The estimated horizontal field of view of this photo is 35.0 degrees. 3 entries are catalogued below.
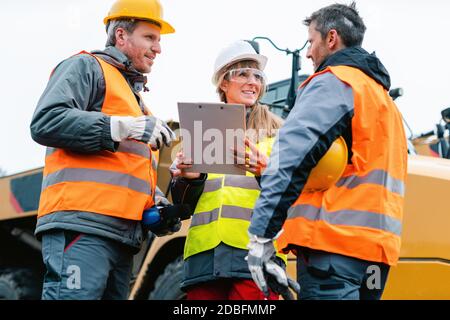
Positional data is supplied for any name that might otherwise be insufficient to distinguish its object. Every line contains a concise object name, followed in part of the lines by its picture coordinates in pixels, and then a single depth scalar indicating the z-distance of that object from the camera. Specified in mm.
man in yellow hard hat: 3086
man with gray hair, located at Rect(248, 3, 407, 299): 2832
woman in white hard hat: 3365
